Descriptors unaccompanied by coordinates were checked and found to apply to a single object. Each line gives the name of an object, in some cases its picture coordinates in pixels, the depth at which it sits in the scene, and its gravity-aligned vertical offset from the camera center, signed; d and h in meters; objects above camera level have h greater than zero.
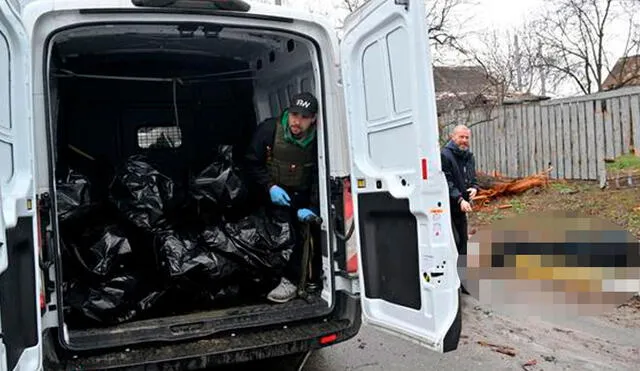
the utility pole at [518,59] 19.52 +3.82
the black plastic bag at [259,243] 3.93 -0.42
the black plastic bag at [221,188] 4.20 -0.02
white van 2.67 -0.05
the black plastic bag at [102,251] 3.60 -0.39
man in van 3.93 +0.08
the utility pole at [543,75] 20.09 +3.47
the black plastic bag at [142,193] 3.98 -0.03
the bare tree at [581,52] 18.44 +3.93
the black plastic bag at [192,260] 3.78 -0.50
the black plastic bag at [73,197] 3.58 -0.02
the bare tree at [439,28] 17.89 +4.66
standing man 5.49 -0.05
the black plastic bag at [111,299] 3.44 -0.68
